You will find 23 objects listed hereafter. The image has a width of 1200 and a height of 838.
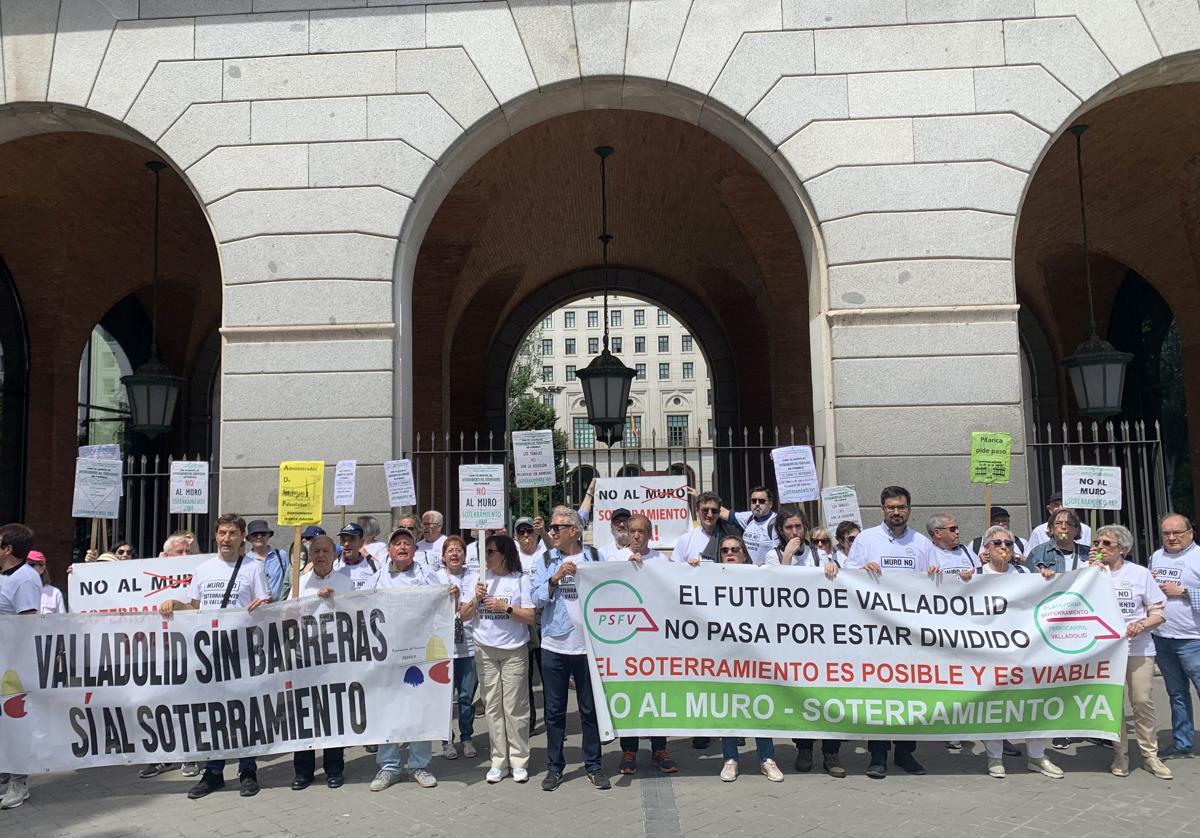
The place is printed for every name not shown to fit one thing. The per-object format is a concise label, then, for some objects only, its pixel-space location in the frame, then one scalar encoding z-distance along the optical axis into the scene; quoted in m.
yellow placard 6.32
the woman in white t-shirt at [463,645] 6.48
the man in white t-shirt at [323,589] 5.89
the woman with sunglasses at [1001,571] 5.82
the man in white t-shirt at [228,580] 6.10
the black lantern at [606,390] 11.02
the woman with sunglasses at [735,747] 5.82
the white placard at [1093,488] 7.28
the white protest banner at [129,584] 7.22
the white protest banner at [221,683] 5.76
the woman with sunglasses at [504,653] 6.00
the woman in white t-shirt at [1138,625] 5.85
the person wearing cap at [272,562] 6.71
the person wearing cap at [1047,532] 7.88
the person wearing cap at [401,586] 5.87
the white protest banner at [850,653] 5.82
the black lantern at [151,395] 11.79
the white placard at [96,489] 8.02
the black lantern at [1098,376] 10.55
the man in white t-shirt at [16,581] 5.86
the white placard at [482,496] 7.30
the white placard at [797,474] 7.90
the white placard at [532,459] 8.26
